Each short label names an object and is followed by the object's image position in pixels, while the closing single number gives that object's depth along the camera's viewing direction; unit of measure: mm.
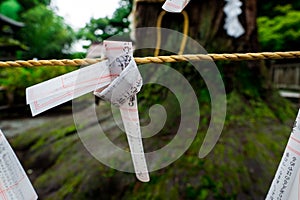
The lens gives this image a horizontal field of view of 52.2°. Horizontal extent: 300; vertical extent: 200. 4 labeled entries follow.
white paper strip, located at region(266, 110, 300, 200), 260
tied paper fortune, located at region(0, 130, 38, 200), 276
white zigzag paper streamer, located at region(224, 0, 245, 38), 990
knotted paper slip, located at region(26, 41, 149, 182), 258
